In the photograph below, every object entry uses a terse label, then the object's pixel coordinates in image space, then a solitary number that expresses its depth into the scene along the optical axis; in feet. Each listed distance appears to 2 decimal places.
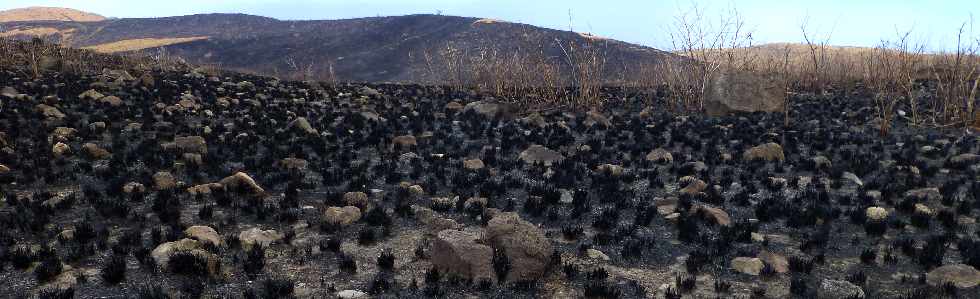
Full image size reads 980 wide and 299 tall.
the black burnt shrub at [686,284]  20.34
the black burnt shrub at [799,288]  20.02
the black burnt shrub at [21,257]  20.12
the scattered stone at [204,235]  22.84
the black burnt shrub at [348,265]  21.33
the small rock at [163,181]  30.42
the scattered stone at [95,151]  36.45
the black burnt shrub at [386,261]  21.74
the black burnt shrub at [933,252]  22.17
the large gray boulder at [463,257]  20.49
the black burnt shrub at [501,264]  20.52
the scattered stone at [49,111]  47.57
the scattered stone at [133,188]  28.88
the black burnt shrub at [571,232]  25.59
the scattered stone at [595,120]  59.52
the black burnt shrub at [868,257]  22.99
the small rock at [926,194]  31.30
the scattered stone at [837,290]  19.89
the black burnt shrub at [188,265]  19.99
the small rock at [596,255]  23.54
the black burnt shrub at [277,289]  18.89
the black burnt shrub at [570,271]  21.30
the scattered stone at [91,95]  58.80
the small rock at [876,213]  28.30
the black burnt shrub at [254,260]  20.74
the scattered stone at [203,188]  29.84
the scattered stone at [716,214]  27.78
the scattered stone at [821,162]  39.40
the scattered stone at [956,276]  20.01
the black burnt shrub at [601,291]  19.45
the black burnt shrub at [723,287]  20.17
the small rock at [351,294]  19.11
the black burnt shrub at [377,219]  26.63
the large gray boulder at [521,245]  20.84
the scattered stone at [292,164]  37.54
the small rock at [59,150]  36.29
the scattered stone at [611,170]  37.73
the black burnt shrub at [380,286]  19.74
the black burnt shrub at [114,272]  19.22
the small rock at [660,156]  42.19
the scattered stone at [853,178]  35.69
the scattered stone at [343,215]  26.71
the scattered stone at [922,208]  28.57
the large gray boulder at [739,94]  68.69
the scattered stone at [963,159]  38.86
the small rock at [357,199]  29.29
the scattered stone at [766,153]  42.19
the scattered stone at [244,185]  30.42
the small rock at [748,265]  21.79
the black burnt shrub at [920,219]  26.94
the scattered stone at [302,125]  50.23
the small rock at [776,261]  22.03
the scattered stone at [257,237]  23.26
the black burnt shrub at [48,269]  19.22
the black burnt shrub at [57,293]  17.74
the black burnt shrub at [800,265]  21.94
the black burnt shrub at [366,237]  24.23
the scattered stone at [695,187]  33.59
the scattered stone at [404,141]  46.68
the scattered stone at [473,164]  39.40
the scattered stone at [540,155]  41.78
